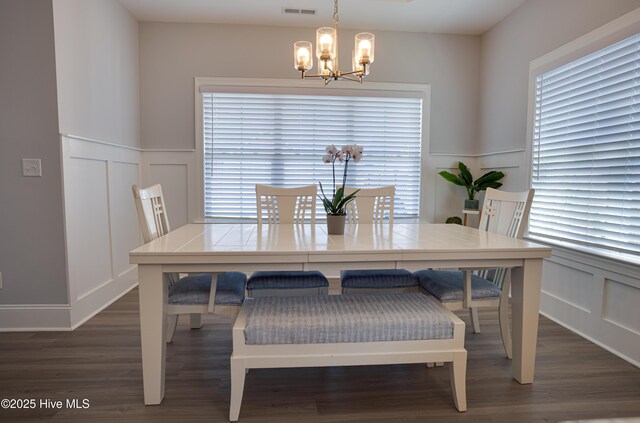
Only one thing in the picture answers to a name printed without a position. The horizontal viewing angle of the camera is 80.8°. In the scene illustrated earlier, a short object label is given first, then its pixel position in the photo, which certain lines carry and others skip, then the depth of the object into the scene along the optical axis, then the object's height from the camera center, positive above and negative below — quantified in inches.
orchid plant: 86.5 +5.2
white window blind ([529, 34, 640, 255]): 93.1 +9.3
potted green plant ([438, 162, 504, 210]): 148.6 +0.9
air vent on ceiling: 141.0 +64.6
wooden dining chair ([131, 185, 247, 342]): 76.1 -22.8
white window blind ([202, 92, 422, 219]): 161.8 +18.2
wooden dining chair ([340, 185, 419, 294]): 94.7 -24.9
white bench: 64.9 -27.6
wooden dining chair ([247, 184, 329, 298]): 91.3 -23.2
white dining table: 66.8 -14.1
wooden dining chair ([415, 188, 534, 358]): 83.0 -22.9
